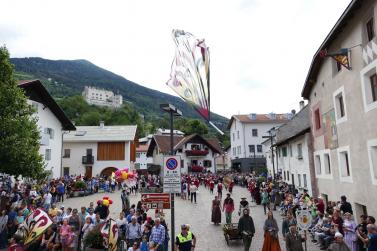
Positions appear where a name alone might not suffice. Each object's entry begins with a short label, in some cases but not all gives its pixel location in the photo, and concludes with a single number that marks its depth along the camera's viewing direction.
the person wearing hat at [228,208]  17.22
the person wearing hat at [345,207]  13.40
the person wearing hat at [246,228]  11.88
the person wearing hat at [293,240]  10.49
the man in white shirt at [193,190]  26.47
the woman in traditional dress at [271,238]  10.97
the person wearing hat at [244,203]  15.05
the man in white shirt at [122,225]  12.55
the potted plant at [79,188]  31.22
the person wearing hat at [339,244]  8.94
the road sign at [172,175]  9.40
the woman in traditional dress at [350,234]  10.44
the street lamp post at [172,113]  9.32
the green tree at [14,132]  17.62
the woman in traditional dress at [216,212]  18.05
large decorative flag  8.23
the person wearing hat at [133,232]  11.70
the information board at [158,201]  10.20
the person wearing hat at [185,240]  9.97
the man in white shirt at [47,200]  18.99
